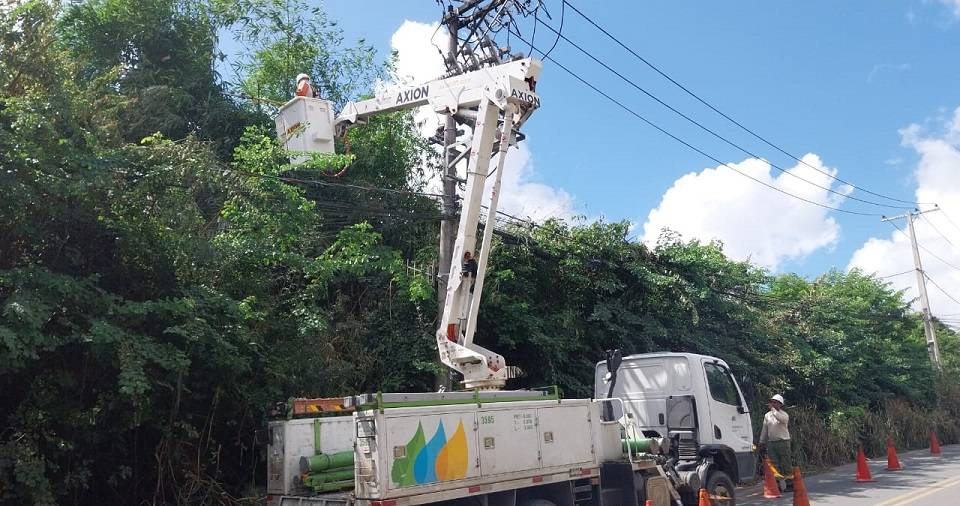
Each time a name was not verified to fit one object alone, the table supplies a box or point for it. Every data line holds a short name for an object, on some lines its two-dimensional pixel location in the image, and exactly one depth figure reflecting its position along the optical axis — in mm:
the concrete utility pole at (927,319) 31430
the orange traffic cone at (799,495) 10633
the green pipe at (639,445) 9230
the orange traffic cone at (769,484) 12688
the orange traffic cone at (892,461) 17625
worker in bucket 10086
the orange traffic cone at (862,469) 15422
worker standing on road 13773
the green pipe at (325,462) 7156
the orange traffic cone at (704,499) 9211
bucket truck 6430
